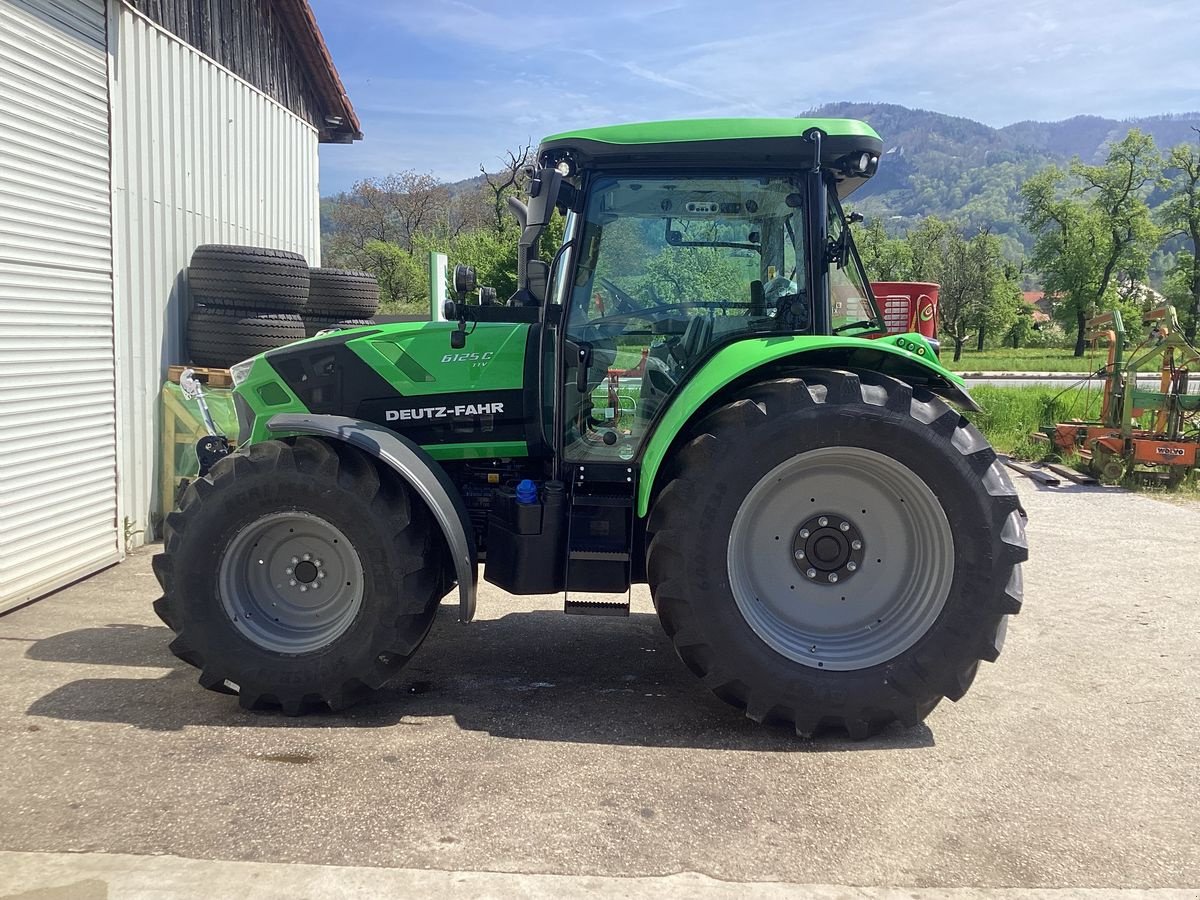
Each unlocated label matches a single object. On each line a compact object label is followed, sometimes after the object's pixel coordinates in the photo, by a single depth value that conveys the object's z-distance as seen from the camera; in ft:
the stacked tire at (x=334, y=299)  29.73
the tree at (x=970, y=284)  181.57
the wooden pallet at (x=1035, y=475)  36.37
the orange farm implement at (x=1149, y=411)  34.91
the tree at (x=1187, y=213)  159.53
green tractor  12.64
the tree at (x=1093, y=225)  172.24
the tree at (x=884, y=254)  196.95
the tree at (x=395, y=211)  172.24
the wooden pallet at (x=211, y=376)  24.85
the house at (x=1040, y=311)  233.90
